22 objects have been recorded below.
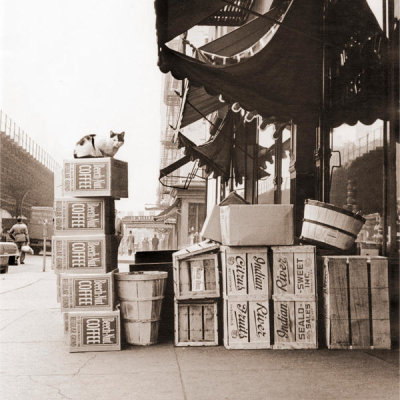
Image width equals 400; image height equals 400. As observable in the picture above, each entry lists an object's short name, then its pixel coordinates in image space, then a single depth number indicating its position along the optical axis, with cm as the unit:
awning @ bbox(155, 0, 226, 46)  640
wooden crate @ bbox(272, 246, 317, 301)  662
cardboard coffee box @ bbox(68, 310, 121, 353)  654
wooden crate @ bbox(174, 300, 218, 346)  679
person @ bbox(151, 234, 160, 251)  4841
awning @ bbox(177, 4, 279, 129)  927
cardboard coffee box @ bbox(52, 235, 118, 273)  682
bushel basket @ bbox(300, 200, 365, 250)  655
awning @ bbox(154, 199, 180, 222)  3252
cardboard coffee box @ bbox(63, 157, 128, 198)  687
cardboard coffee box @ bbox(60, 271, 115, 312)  673
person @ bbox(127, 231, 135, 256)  5150
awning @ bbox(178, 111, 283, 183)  1367
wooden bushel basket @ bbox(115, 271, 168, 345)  681
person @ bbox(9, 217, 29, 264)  2736
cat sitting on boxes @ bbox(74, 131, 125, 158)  713
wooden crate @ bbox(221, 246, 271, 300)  664
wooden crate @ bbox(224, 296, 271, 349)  653
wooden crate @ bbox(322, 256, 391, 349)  648
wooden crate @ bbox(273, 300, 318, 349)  656
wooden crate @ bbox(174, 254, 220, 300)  684
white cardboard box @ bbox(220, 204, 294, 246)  663
